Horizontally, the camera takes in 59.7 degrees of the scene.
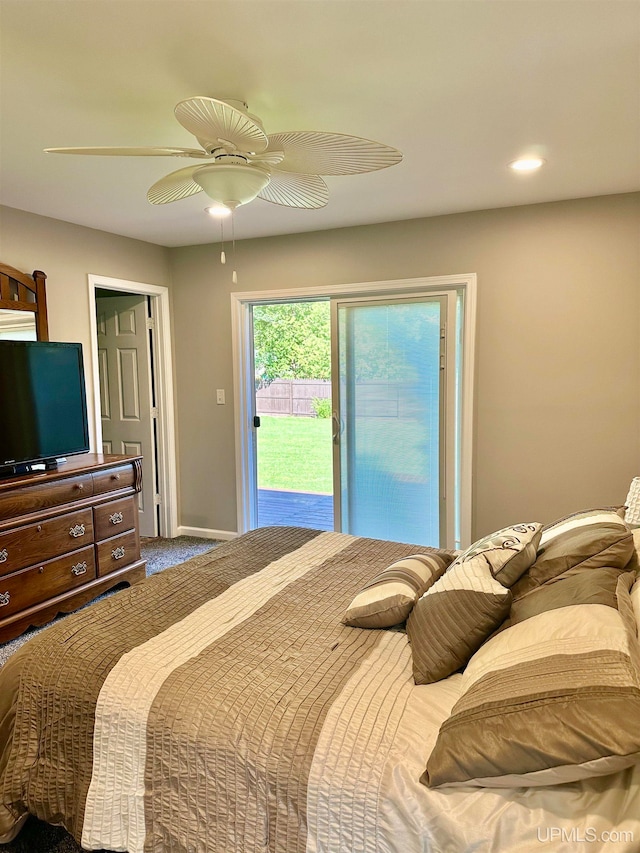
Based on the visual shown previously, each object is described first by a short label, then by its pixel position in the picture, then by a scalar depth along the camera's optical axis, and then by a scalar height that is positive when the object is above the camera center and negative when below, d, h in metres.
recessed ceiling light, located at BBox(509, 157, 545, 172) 2.78 +1.08
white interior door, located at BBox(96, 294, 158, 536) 4.82 -0.01
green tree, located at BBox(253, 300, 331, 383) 7.78 +0.52
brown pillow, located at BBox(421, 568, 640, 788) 1.02 -0.65
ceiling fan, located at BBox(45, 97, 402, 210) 1.71 +0.78
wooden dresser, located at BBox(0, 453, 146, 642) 2.99 -0.91
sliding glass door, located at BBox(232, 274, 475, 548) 3.93 -0.17
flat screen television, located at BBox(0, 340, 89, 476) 3.20 -0.12
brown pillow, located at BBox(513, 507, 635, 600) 1.61 -0.52
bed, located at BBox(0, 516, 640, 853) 1.10 -0.84
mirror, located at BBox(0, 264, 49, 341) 3.41 +0.50
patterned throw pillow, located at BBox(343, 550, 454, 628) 1.78 -0.71
